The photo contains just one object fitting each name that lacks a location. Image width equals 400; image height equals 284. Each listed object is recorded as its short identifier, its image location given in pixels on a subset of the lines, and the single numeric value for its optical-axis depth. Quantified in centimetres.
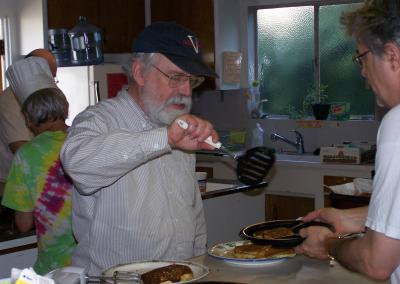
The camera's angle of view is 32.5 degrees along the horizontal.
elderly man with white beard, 190
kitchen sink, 505
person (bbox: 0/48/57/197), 400
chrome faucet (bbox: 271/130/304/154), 529
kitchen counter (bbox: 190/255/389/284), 182
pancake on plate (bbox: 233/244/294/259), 196
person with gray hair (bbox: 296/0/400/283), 139
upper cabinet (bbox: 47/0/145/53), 491
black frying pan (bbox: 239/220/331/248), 193
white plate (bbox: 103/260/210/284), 180
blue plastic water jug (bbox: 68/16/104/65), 486
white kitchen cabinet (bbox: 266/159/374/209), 461
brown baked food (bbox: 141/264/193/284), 172
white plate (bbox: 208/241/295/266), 193
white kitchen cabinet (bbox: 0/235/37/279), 262
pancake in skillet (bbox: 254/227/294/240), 201
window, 523
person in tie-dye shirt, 249
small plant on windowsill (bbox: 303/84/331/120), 525
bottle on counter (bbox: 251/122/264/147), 550
